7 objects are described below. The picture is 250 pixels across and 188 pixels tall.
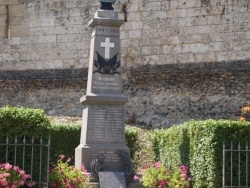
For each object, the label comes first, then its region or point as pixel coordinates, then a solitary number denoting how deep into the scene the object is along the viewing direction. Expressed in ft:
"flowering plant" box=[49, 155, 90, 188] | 32.50
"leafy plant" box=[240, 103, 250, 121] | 56.34
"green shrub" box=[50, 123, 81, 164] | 46.19
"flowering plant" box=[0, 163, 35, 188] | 29.75
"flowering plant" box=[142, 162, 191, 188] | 34.19
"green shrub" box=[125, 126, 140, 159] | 47.60
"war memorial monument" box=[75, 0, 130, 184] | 35.22
